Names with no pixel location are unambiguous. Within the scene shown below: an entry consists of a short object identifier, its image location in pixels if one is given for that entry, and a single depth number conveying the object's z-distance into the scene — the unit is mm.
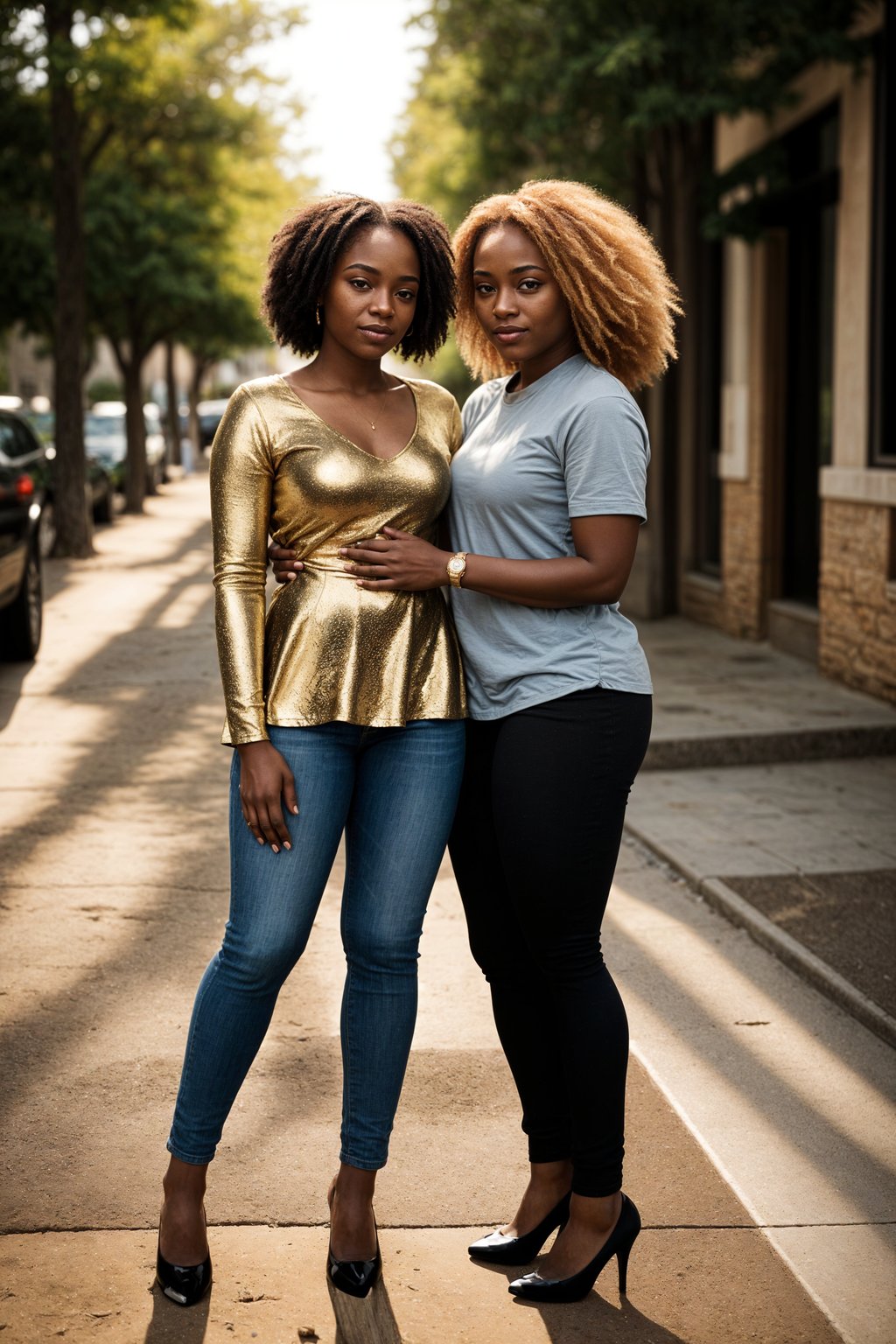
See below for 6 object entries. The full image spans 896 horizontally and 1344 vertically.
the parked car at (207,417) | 49688
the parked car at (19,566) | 10336
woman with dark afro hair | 2852
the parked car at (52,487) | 18703
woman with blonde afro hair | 2834
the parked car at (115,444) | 29281
